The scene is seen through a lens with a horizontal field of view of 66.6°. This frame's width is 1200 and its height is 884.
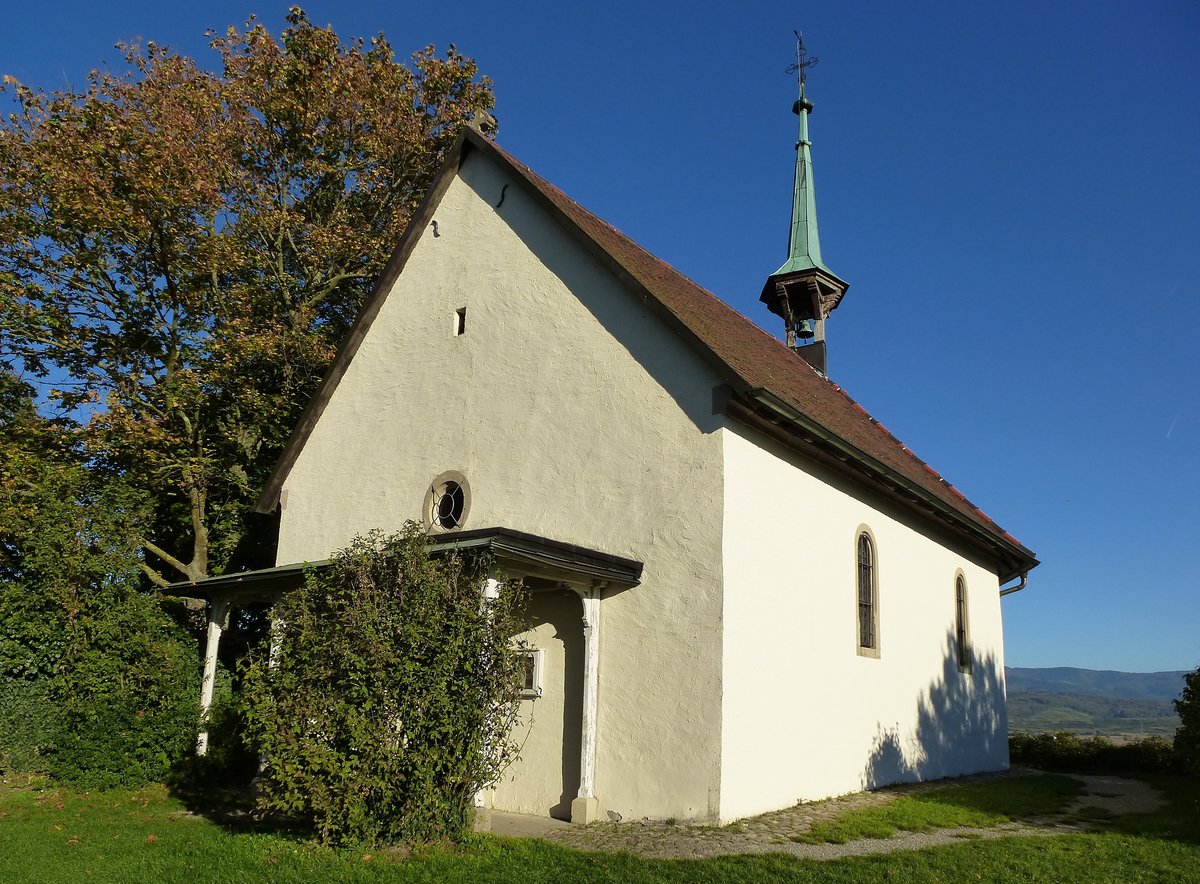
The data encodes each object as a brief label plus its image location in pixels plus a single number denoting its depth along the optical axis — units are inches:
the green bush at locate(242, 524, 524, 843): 312.2
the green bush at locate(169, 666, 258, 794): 483.5
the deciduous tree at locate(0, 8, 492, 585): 629.6
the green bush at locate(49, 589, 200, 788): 479.8
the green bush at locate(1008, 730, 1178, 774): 766.5
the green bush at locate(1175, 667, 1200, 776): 461.4
